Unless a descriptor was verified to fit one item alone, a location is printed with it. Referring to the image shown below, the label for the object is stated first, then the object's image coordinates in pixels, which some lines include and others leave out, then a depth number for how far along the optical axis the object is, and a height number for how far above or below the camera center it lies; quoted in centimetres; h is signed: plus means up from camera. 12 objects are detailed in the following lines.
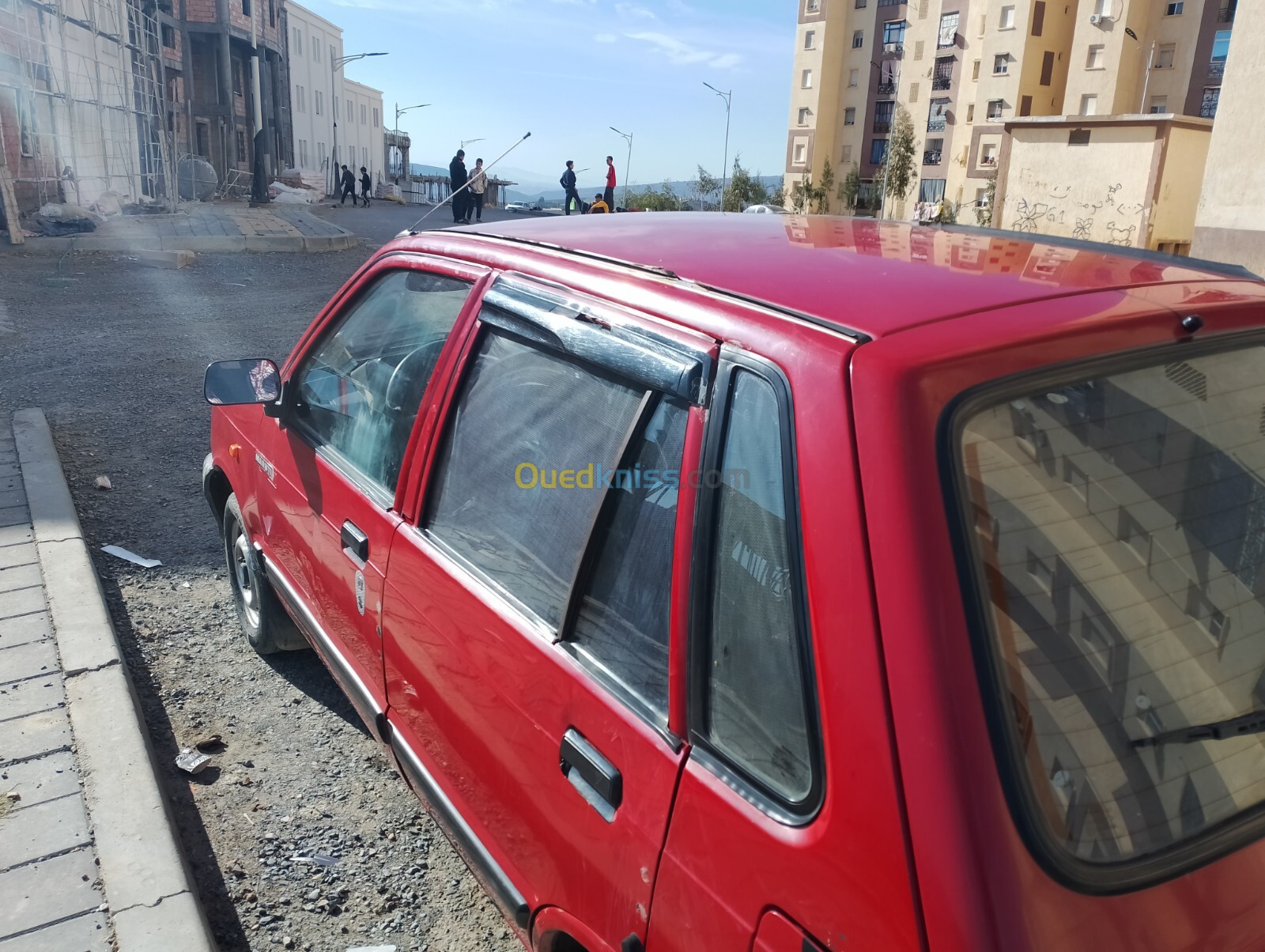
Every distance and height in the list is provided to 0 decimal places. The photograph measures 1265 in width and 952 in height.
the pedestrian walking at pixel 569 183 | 2495 +45
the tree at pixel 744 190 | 6299 +126
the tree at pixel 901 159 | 5884 +341
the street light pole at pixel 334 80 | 6362 +703
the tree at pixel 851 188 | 6619 +175
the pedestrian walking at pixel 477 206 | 2526 -24
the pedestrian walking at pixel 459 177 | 2399 +45
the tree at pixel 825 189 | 6619 +160
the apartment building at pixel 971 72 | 4681 +806
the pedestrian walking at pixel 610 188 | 2477 +38
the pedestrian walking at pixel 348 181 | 3884 +35
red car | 114 -53
